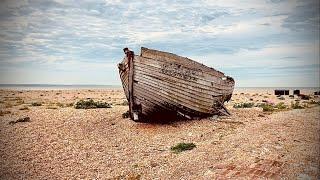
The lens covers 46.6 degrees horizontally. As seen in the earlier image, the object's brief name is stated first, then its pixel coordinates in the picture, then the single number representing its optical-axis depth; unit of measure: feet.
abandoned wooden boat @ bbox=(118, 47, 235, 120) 51.67
